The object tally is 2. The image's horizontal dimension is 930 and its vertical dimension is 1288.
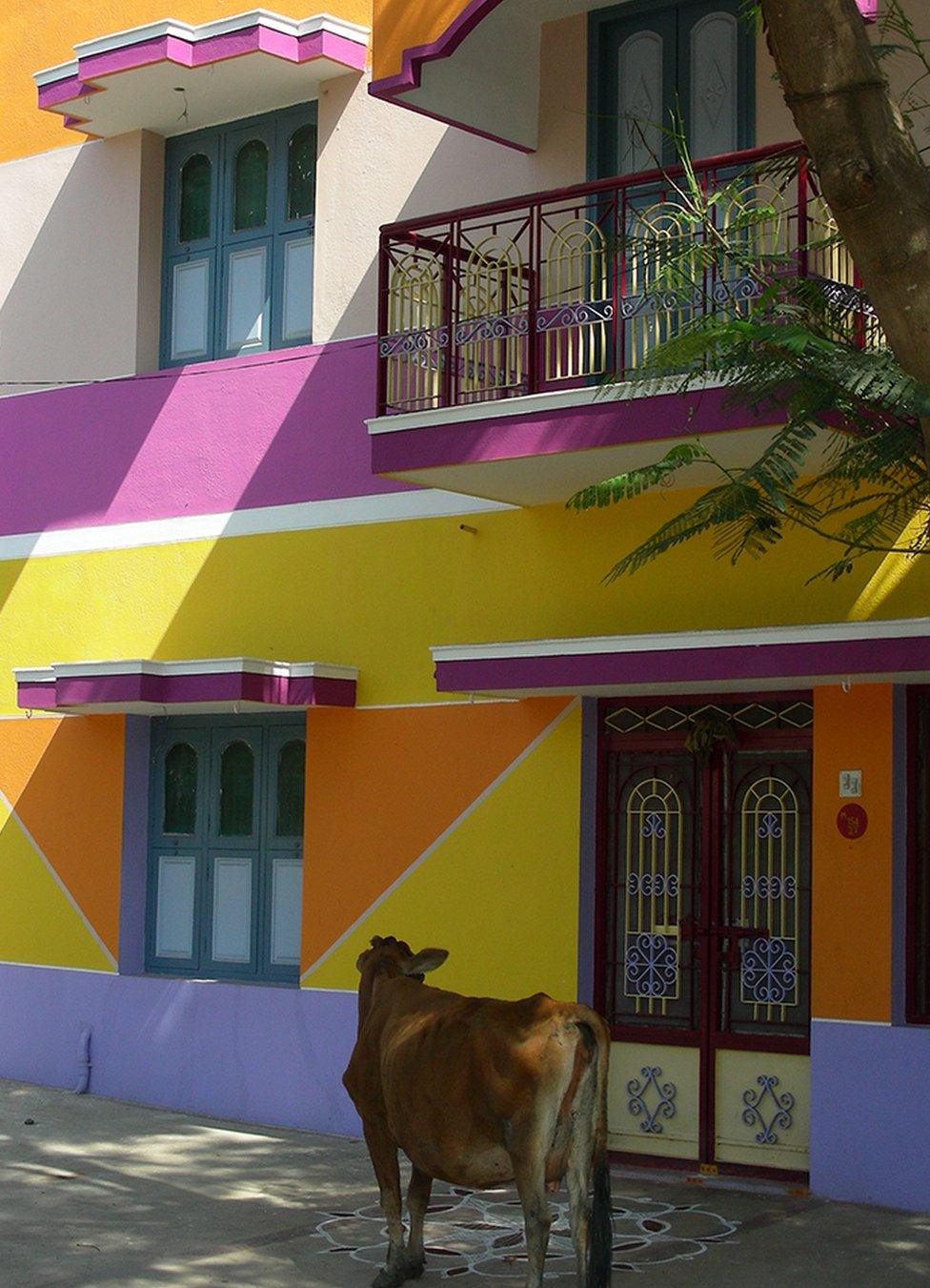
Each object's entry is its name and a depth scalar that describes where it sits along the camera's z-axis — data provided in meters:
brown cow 7.46
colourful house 10.02
